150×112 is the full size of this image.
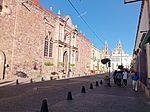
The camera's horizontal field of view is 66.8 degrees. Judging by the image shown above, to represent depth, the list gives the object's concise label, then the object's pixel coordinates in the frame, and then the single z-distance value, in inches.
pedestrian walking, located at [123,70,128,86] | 382.4
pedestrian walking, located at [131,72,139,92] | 328.4
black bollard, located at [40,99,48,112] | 135.6
